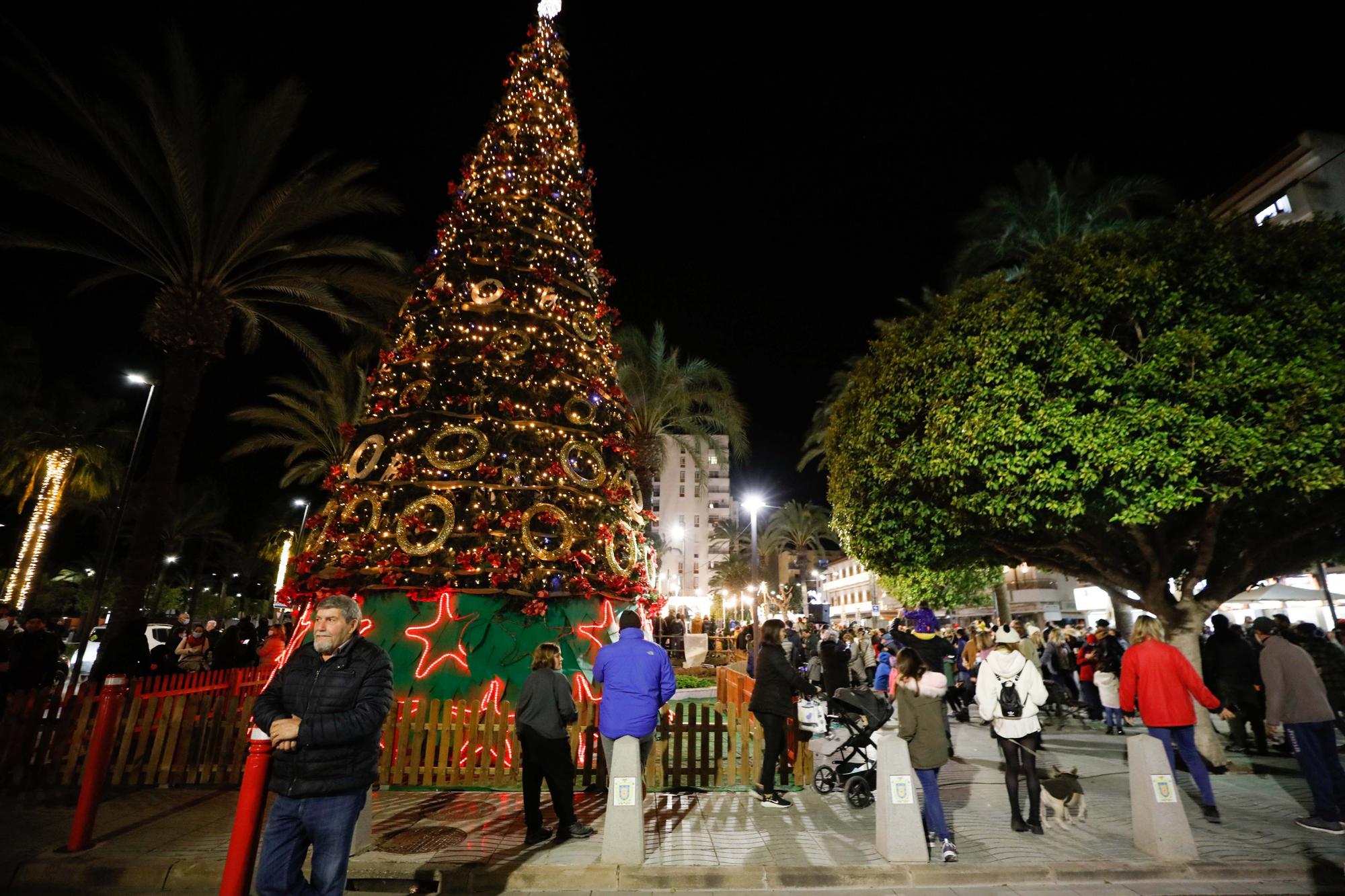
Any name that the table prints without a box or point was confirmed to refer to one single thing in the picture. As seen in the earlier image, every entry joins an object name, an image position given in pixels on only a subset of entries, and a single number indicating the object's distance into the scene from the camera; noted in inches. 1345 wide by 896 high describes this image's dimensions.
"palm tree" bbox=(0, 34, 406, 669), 367.6
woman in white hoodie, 241.1
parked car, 780.6
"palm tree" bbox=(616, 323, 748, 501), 787.4
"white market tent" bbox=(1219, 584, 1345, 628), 829.8
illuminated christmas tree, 320.5
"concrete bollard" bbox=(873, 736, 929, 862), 209.2
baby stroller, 288.9
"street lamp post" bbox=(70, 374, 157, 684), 637.3
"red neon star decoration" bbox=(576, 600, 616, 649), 347.9
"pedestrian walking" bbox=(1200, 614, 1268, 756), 377.7
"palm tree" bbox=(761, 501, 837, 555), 2273.6
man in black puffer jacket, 124.0
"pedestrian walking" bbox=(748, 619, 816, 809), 274.7
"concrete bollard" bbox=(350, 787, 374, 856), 203.6
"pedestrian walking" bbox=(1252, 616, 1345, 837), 242.5
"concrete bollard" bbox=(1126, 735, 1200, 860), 211.0
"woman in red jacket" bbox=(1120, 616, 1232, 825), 254.7
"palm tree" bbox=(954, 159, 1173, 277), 684.1
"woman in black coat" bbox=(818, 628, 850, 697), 491.5
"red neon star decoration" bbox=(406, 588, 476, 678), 315.6
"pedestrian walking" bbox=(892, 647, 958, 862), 219.9
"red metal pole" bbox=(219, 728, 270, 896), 122.9
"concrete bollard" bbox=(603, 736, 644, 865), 201.6
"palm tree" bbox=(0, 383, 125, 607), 895.7
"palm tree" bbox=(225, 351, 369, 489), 760.3
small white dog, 245.0
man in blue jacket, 233.9
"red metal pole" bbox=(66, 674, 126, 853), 205.9
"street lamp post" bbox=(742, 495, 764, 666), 1012.5
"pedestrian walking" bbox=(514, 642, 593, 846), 224.7
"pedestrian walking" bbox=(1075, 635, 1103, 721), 511.5
